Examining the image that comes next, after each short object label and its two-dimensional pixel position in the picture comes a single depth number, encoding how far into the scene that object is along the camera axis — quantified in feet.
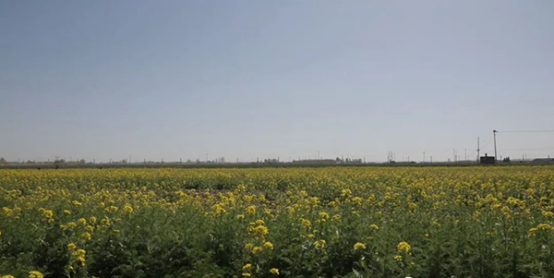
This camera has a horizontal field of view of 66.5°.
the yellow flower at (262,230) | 17.11
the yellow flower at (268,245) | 16.06
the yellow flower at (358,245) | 15.71
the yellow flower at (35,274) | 13.65
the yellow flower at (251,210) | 20.99
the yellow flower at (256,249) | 16.16
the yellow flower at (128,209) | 22.16
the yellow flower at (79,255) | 16.38
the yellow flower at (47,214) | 20.59
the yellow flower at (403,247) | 15.38
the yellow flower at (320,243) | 16.63
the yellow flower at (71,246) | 17.19
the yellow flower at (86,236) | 18.57
